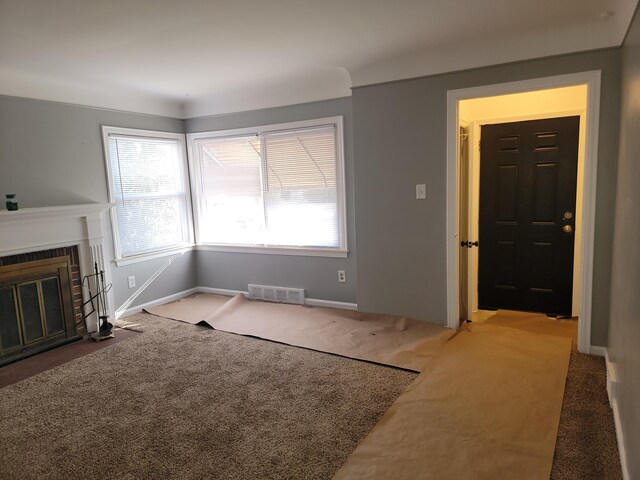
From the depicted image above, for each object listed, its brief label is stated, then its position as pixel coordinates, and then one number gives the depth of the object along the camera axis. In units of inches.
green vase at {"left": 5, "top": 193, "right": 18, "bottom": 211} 130.4
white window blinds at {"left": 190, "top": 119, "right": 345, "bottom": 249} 170.2
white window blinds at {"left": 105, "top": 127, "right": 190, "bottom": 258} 170.7
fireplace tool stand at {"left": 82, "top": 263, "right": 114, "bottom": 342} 152.8
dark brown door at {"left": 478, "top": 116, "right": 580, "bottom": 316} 154.6
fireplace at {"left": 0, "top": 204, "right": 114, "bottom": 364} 133.2
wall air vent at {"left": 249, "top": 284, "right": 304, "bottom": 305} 182.5
